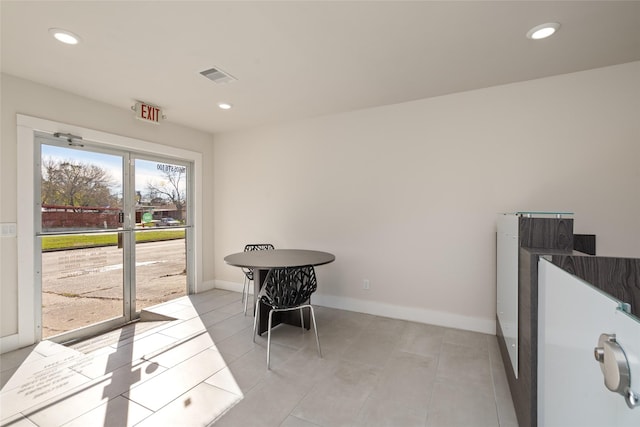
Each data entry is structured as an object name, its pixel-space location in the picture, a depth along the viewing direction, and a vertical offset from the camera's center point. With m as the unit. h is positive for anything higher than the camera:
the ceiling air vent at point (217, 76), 2.61 +1.32
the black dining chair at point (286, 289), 2.47 -0.71
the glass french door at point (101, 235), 2.92 -0.29
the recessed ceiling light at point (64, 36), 2.00 +1.30
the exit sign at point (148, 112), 3.31 +1.22
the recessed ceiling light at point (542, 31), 1.94 +1.31
